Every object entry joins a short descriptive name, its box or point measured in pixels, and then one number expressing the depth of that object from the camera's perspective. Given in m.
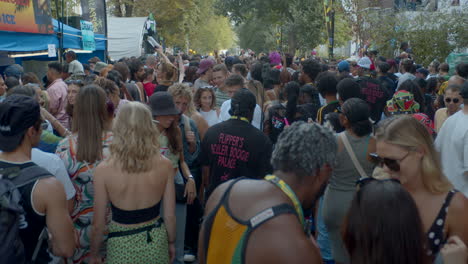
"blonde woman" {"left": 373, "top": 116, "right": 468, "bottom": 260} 2.54
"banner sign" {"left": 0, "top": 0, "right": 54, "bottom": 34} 9.09
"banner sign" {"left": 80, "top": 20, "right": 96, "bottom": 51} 13.52
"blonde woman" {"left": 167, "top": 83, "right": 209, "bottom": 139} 5.46
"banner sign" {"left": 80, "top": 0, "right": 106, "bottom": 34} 18.88
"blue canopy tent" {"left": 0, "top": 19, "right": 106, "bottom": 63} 9.12
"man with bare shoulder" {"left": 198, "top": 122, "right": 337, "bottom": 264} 2.08
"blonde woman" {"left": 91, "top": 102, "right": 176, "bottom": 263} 3.33
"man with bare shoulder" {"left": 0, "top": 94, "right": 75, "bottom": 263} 2.64
